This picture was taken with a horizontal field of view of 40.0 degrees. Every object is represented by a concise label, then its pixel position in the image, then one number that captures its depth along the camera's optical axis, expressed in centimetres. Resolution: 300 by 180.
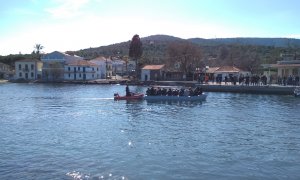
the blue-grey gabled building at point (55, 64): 12250
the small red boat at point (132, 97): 5528
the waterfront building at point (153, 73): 10844
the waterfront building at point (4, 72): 13641
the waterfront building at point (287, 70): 7301
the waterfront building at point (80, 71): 12162
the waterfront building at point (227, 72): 8942
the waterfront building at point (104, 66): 12988
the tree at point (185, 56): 10444
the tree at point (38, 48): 16238
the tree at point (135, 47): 11594
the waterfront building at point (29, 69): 12619
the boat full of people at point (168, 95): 5447
